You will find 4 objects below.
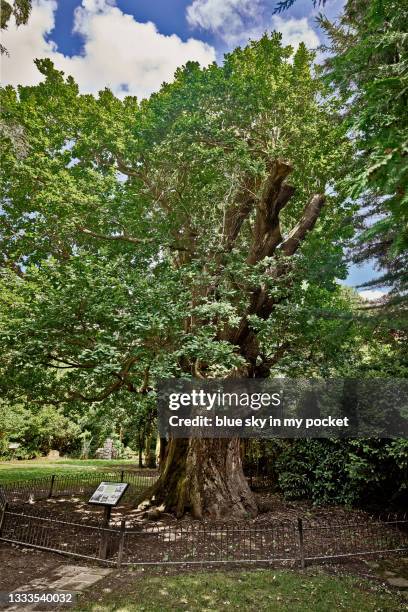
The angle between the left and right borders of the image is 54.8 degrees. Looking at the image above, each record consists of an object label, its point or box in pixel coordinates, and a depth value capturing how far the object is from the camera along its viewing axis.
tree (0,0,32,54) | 8.75
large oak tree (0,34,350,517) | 9.77
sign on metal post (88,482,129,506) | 7.43
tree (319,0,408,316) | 3.49
